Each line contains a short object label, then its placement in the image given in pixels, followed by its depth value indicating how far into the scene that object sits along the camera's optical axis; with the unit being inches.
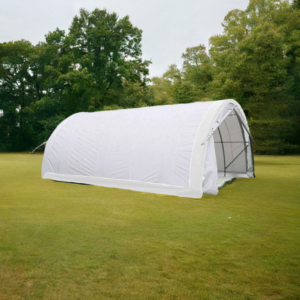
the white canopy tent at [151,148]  333.7
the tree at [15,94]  1467.8
